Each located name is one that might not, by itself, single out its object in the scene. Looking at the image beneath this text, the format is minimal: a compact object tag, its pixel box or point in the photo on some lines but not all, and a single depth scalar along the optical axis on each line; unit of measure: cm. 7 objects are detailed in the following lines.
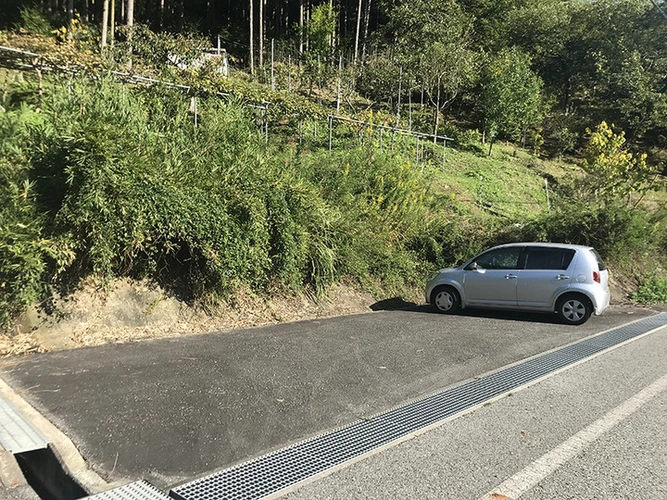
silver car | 905
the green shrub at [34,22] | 1891
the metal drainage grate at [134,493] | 296
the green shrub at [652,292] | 1294
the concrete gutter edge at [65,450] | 317
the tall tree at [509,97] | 2737
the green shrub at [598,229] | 1323
